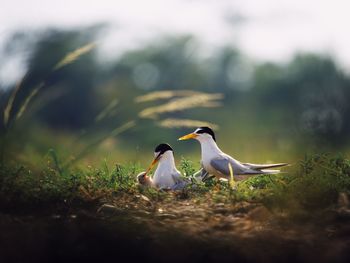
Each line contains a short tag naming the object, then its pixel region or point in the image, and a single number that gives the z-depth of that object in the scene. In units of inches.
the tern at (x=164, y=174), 490.4
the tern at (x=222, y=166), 505.4
